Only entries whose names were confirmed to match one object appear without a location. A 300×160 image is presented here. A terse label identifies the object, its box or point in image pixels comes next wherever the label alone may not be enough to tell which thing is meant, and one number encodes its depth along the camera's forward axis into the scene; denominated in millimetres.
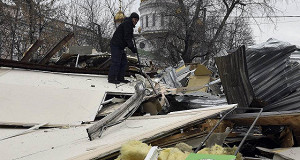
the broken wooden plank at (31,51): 7227
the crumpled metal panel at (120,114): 2494
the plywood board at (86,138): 2074
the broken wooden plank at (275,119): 2359
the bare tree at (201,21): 17234
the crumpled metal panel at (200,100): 4211
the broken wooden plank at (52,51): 7464
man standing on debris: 5508
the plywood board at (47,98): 3580
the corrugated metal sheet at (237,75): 3334
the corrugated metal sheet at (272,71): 3385
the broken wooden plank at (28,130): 2889
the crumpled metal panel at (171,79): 7521
